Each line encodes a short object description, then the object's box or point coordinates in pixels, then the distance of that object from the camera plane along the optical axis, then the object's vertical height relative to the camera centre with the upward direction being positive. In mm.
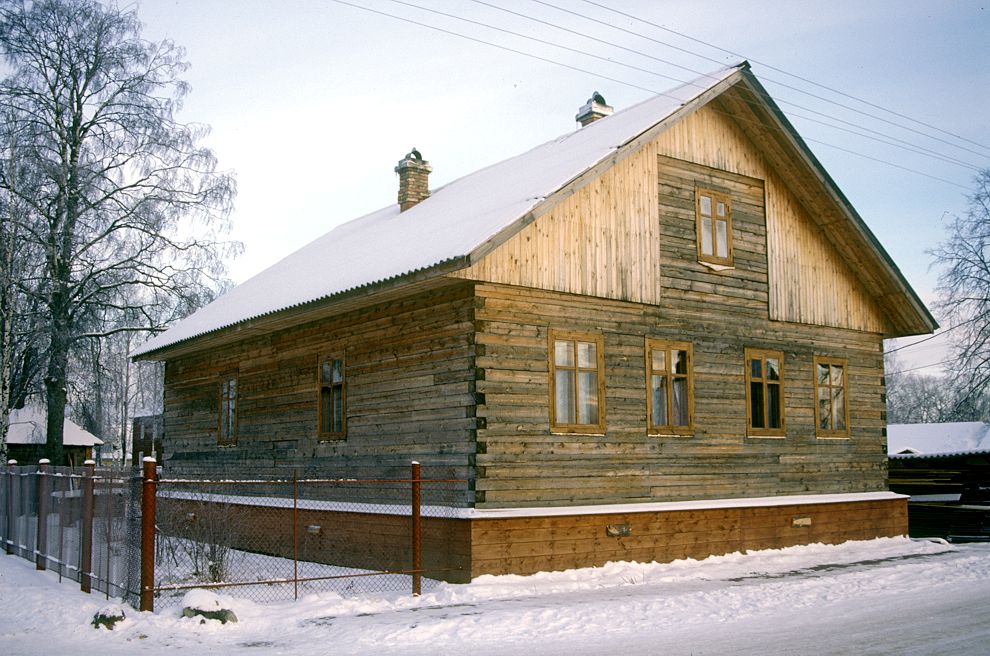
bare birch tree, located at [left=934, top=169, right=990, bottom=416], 38438 +4281
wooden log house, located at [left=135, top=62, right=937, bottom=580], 15227 +1278
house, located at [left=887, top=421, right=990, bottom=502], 28750 -1493
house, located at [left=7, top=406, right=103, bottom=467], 51781 -958
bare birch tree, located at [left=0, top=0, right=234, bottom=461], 27781 +7038
